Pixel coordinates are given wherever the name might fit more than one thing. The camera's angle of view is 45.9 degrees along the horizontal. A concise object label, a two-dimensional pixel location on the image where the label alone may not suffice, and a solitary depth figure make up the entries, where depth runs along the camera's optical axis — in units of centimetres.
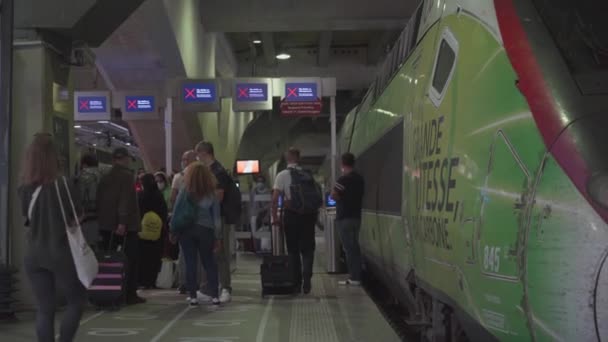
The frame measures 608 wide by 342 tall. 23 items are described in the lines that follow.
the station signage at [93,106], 1683
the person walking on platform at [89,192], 744
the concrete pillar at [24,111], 686
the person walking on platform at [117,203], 729
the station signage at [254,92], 1483
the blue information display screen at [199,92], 1395
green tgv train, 259
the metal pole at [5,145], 660
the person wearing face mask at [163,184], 1020
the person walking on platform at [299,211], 827
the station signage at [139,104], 1570
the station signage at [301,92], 1391
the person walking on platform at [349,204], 877
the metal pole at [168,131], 1272
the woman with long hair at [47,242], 439
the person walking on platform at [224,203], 795
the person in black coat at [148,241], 868
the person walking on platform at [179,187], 830
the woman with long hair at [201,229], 732
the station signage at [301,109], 1607
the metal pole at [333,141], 1152
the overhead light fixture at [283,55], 2323
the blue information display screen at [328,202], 1391
